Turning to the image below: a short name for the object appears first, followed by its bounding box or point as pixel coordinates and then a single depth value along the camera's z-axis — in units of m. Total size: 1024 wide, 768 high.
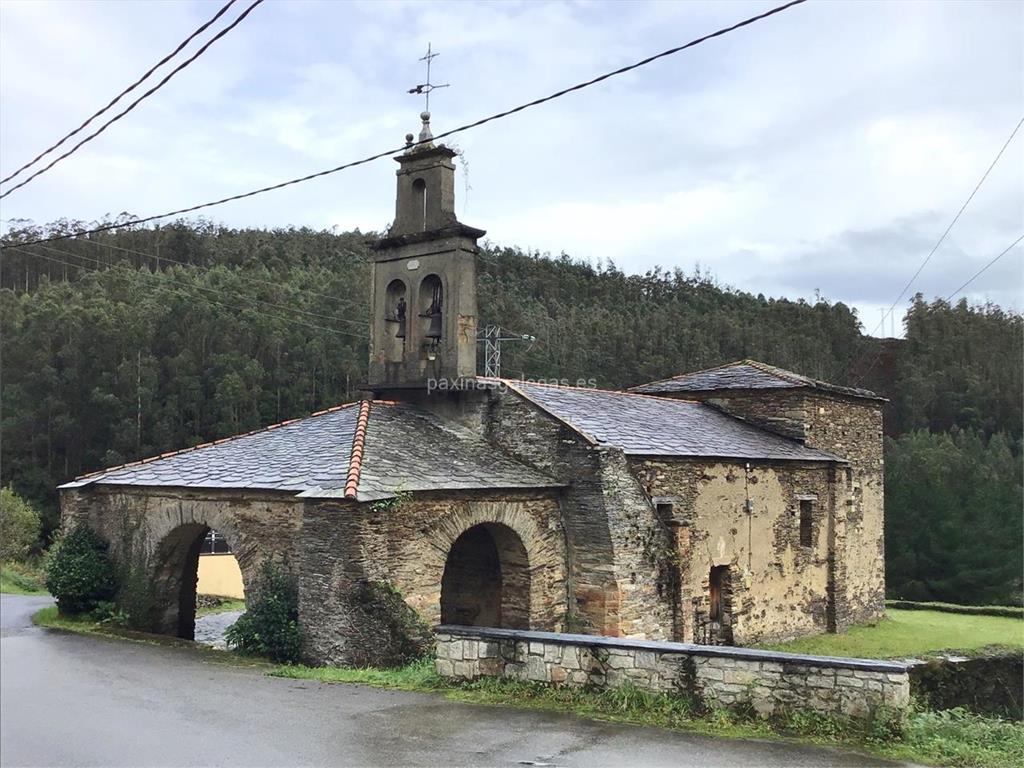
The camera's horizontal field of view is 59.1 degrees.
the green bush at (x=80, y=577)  13.95
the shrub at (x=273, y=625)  11.33
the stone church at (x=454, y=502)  11.61
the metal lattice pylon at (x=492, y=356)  30.48
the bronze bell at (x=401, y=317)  16.64
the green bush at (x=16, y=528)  28.00
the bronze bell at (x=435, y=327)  16.18
